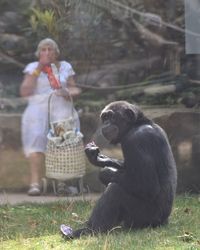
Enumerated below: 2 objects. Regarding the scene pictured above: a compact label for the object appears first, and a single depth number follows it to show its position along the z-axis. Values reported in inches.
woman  725.9
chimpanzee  506.3
